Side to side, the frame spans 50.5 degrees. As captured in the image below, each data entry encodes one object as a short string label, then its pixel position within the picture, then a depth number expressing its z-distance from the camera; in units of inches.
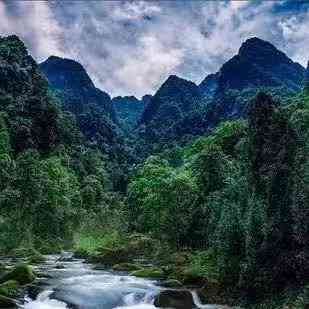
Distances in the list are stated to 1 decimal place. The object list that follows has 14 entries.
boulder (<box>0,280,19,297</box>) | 728.4
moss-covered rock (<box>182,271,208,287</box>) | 821.8
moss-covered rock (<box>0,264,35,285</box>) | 828.3
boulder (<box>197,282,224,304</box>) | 736.3
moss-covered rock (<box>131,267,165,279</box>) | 930.9
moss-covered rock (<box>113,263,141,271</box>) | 1059.4
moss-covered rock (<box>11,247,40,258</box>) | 1270.7
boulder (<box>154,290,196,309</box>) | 721.4
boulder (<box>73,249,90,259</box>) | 1366.5
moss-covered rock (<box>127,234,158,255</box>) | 1356.8
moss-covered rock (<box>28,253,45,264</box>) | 1161.8
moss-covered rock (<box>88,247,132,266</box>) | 1229.9
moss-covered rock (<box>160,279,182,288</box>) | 829.7
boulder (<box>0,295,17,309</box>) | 682.1
